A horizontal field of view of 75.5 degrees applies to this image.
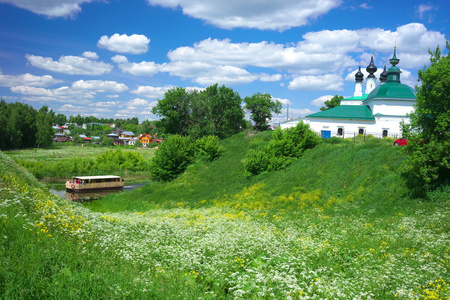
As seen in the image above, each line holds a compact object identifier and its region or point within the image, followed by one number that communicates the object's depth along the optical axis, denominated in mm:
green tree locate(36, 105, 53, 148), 99062
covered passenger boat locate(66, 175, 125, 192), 43719
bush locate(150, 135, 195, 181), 39938
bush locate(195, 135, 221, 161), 40384
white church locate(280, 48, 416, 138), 42594
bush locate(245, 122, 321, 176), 30538
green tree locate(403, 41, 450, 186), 15633
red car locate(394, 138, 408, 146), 25812
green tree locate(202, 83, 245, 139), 49875
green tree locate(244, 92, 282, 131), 55688
